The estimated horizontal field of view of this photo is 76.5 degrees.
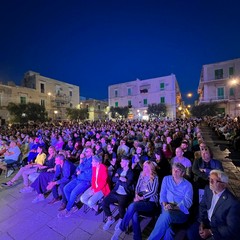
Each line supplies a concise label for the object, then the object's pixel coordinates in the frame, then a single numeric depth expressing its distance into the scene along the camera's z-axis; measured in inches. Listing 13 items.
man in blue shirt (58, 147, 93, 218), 134.6
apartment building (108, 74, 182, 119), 1414.9
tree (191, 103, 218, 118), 1031.6
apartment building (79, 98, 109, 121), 1827.0
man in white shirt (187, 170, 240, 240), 73.2
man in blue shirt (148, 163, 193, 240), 90.4
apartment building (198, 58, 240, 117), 1045.2
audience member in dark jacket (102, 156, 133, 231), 117.7
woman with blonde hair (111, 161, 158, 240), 101.9
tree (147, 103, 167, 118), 1352.1
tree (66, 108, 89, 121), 1335.3
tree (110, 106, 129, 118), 1493.6
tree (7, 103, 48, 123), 894.4
